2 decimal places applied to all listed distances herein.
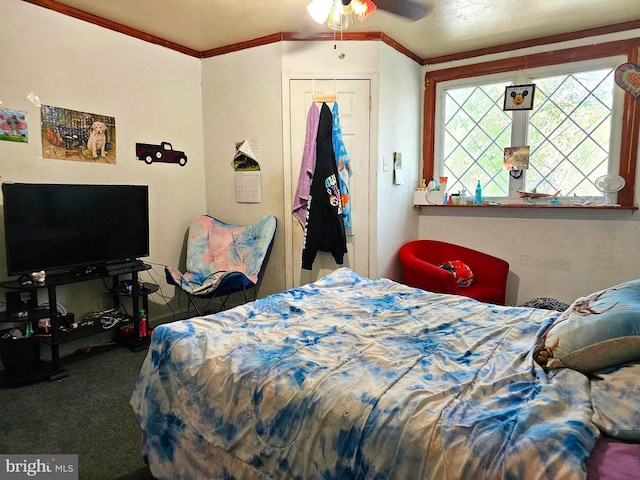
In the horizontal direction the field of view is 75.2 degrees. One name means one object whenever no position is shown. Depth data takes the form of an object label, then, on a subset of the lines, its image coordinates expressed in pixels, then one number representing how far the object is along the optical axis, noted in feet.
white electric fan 10.59
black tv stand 8.30
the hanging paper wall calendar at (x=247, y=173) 12.07
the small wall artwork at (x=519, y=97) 11.62
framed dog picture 9.27
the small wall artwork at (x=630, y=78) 10.24
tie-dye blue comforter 3.18
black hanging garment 10.81
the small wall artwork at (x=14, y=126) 8.57
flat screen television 8.09
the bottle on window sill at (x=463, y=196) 12.69
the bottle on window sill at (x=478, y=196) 12.45
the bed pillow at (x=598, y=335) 3.79
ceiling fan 7.28
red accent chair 10.40
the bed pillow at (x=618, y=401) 3.18
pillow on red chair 11.14
